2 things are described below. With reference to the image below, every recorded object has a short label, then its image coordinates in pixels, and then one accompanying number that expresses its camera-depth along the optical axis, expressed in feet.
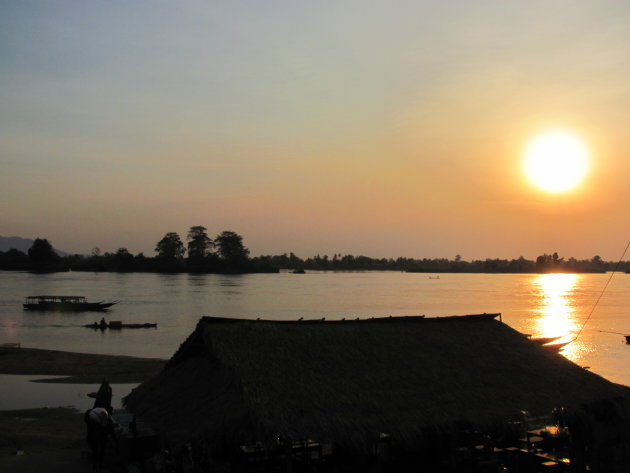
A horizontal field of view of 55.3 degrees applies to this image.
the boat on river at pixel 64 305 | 190.80
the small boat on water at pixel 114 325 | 144.82
